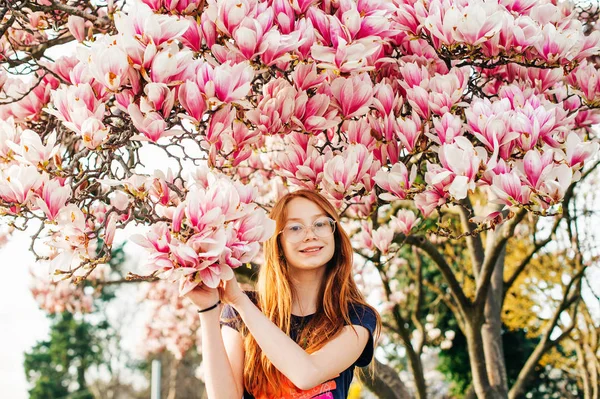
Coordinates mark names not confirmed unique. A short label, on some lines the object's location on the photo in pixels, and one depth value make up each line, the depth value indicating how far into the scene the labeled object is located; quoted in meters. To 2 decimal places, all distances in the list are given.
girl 1.91
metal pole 6.62
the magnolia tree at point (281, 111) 1.43
